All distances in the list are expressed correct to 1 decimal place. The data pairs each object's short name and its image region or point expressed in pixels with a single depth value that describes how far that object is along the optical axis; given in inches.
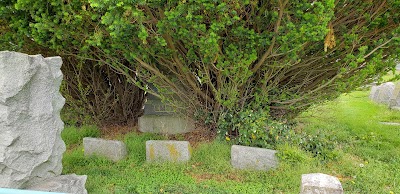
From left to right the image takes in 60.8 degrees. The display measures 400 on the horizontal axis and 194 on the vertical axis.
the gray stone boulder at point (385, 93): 313.0
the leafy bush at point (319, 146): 153.6
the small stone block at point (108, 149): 158.9
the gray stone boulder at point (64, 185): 112.1
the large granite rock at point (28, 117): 102.9
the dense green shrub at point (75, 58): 136.9
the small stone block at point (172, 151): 153.9
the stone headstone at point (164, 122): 194.1
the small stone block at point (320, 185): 101.7
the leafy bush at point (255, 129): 154.9
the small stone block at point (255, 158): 145.3
